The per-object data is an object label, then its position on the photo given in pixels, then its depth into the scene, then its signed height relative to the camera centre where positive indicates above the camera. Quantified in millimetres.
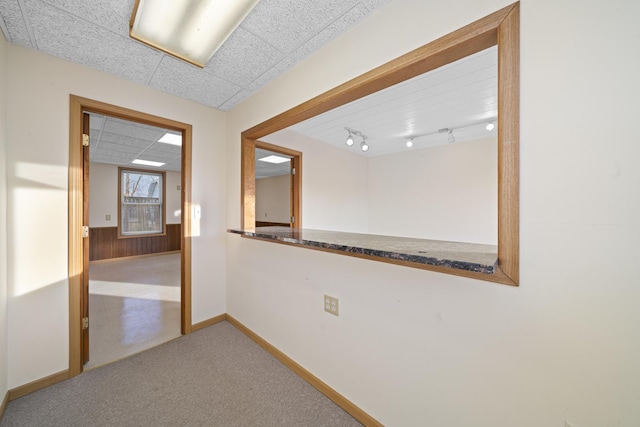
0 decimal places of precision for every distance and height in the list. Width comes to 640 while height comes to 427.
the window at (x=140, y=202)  6172 +267
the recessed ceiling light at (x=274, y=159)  4905 +1142
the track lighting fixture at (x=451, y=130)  2794 +1097
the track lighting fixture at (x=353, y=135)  3144 +1102
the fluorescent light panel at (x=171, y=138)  3439 +1135
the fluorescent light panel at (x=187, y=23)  1267 +1103
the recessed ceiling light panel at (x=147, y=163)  5387 +1161
